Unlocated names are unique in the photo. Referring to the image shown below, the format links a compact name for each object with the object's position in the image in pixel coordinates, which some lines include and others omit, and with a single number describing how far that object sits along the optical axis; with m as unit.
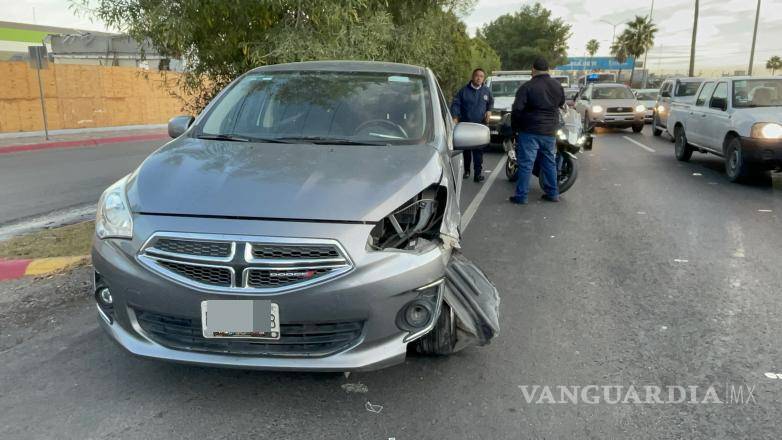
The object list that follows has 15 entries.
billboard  80.25
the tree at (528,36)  73.75
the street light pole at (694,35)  31.96
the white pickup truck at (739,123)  8.96
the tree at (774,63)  98.75
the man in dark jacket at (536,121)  7.88
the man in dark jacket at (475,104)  10.04
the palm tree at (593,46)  112.31
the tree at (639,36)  74.50
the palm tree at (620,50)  79.12
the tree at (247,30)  7.16
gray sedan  2.68
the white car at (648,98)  23.32
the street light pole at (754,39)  32.39
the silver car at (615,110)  19.61
